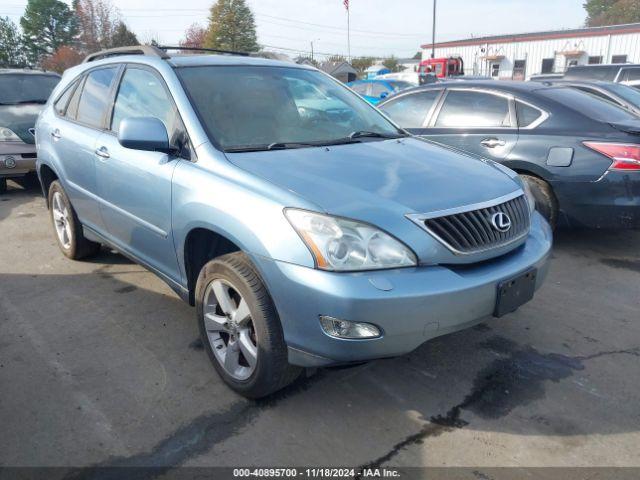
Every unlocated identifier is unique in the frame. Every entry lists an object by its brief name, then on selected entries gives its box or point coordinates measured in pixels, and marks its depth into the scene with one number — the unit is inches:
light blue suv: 89.5
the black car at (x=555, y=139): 177.3
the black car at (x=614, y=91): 290.7
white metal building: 1285.7
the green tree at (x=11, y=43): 2511.1
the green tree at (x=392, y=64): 2229.3
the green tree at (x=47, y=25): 2783.0
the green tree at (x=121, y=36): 1881.2
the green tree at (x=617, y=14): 2716.5
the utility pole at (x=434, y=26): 1276.1
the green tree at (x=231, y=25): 2379.4
